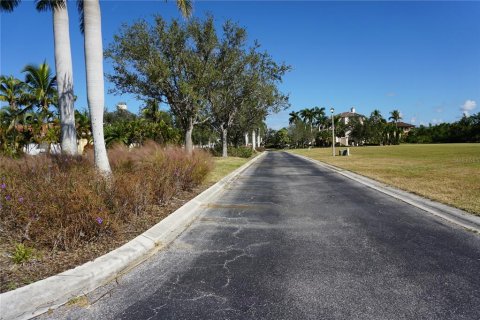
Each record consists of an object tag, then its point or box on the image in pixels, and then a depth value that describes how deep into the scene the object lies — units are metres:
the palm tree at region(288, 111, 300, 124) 116.46
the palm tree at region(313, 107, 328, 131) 116.56
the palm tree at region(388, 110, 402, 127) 131.12
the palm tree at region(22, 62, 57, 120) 30.36
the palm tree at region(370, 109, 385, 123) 103.50
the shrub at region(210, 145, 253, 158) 38.66
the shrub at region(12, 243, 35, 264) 3.86
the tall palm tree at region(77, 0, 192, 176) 7.80
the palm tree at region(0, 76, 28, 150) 32.41
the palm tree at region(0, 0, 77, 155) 10.12
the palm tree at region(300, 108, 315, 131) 115.69
